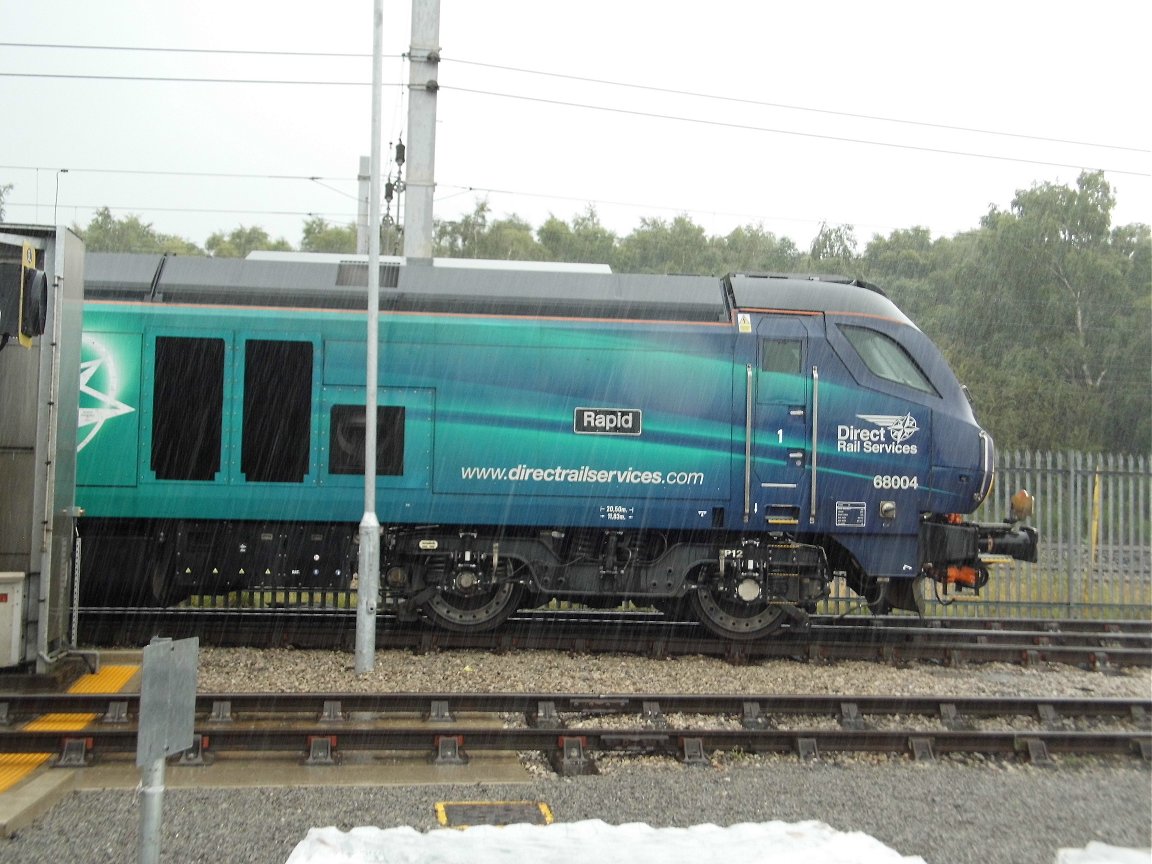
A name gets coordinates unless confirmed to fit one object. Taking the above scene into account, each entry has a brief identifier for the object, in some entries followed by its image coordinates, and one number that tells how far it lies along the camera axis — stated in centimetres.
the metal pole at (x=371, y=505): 866
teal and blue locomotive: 930
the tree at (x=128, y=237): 4054
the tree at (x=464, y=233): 4162
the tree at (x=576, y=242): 3894
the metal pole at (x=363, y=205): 1666
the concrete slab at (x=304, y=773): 603
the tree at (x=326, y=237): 4359
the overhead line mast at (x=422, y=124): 1128
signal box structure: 759
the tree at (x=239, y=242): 4541
